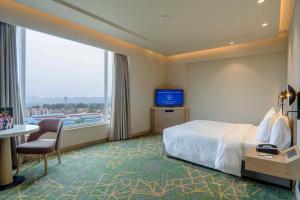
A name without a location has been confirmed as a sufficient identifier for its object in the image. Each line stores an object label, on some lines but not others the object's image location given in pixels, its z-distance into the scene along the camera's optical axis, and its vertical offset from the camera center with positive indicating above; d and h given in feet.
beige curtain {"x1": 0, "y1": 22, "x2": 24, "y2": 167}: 10.16 +1.39
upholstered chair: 9.44 -2.45
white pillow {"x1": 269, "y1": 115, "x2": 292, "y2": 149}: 8.58 -1.69
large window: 12.29 +1.38
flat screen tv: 20.71 +0.13
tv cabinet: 20.15 -2.07
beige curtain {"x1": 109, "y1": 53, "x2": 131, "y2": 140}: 16.61 -0.27
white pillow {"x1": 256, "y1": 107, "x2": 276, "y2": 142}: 9.32 -1.63
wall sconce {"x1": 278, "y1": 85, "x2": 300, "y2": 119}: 7.69 +0.13
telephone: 7.55 -2.13
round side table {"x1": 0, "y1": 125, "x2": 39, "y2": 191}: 8.42 -2.98
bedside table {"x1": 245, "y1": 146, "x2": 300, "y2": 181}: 6.25 -2.40
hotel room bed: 9.38 -2.58
